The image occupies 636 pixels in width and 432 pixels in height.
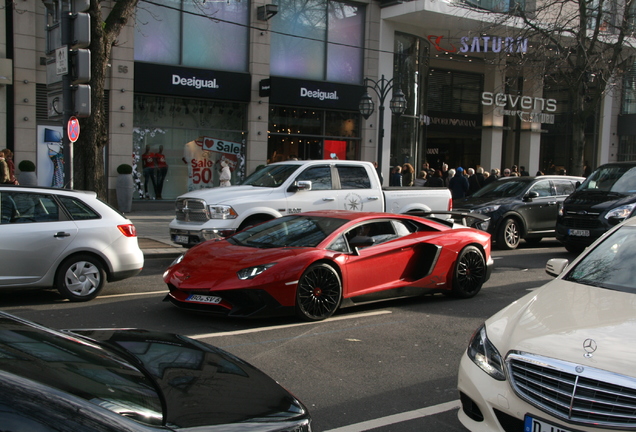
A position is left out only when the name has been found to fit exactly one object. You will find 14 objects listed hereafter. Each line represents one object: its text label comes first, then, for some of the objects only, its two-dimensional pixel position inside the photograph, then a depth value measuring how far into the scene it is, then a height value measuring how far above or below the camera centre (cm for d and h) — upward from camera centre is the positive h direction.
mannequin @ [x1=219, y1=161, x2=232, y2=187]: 2012 -37
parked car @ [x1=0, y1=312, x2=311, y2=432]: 215 -95
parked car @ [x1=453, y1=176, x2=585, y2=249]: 1483 -78
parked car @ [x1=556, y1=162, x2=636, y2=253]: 1271 -63
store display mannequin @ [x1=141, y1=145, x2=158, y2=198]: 2069 -19
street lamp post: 1953 +200
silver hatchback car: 777 -106
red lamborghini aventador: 686 -117
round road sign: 1099 +54
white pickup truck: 1154 -61
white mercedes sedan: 324 -105
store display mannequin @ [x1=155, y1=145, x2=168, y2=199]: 2097 -22
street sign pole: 1101 +68
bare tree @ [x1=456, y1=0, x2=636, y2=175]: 2125 +446
